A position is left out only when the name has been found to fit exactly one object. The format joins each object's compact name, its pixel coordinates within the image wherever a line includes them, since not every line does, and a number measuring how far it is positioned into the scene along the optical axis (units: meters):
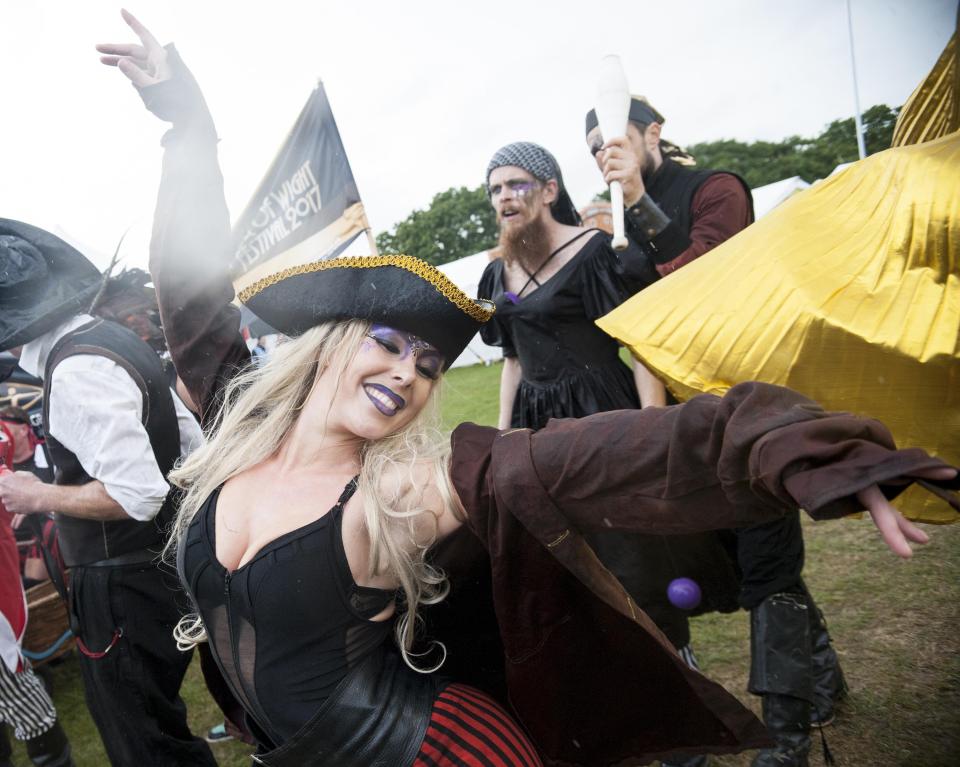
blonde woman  1.22
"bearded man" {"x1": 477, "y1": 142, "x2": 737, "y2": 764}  2.28
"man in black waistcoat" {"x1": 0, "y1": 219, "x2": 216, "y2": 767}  2.25
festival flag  5.76
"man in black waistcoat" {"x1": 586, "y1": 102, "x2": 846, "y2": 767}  2.09
